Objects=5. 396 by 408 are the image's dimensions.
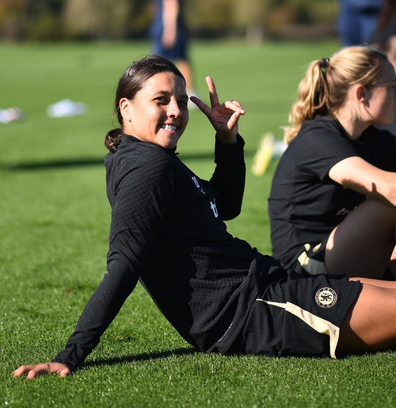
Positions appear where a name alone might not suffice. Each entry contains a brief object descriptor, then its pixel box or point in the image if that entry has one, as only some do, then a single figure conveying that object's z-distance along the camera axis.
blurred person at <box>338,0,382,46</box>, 17.67
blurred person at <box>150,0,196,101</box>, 23.02
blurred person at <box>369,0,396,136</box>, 10.52
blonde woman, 6.49
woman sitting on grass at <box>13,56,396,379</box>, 5.36
